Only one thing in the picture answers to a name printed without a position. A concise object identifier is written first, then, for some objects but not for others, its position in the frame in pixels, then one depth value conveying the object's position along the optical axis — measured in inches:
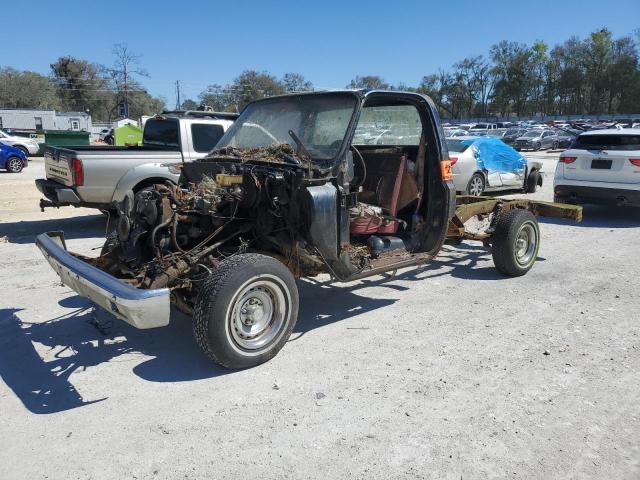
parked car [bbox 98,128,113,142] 1607.9
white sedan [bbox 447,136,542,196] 512.1
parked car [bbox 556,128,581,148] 1578.5
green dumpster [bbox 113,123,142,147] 738.2
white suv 383.9
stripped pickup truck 144.9
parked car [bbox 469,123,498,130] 2182.1
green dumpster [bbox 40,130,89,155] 850.8
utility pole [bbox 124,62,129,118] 2831.0
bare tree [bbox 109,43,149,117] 2861.7
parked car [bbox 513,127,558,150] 1499.8
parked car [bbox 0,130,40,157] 1010.1
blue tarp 535.2
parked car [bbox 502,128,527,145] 1556.2
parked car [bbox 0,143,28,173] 799.7
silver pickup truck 315.6
